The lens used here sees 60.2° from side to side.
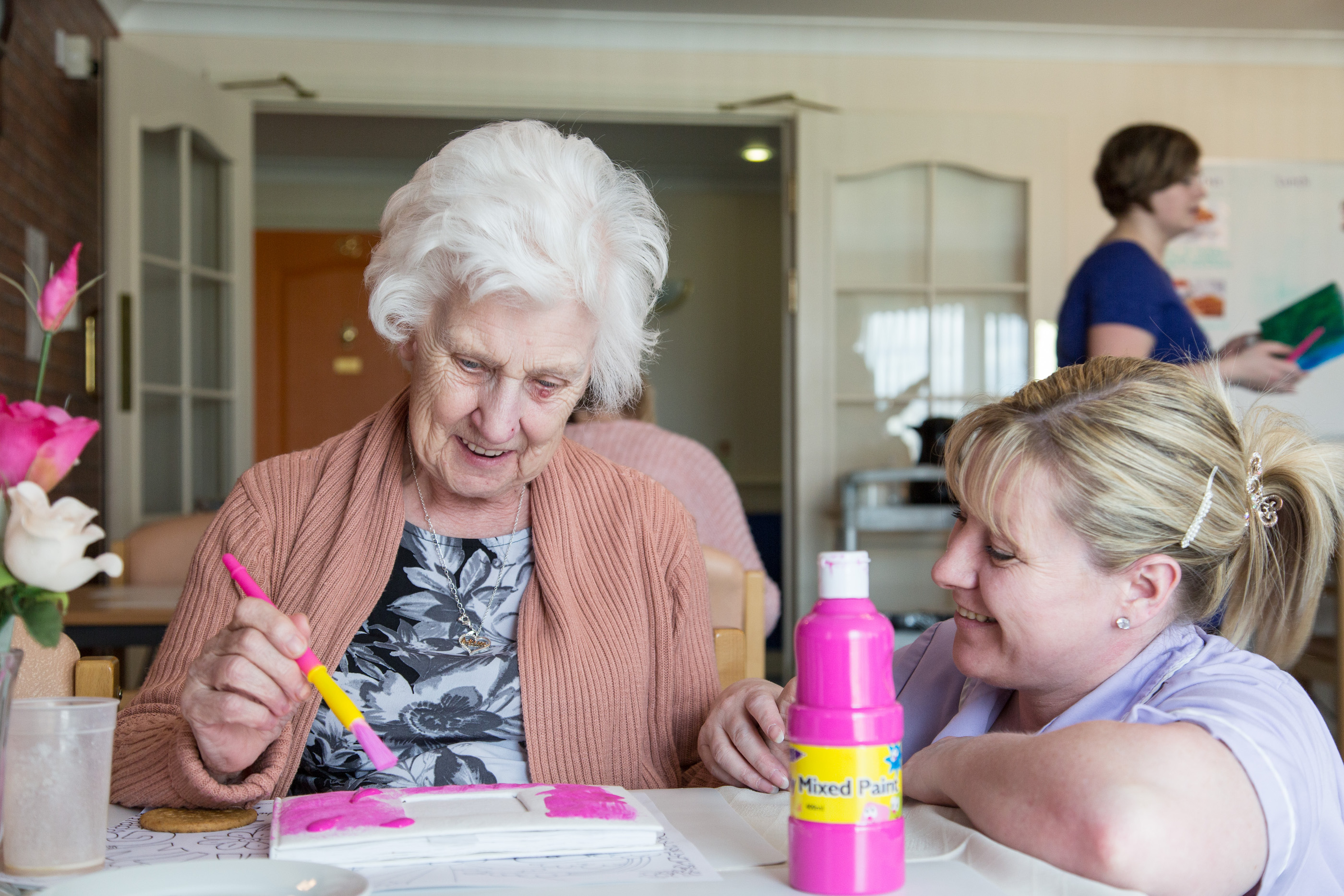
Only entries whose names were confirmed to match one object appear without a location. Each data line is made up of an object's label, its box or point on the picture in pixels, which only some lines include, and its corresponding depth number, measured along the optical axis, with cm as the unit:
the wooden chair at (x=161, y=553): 261
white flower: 61
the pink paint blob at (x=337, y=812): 81
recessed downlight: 614
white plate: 68
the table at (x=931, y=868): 73
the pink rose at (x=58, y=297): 64
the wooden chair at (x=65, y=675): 123
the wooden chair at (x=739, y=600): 203
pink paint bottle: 70
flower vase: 68
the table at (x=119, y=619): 207
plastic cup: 74
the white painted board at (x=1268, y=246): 459
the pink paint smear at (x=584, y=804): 85
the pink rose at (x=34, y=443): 64
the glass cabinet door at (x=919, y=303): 455
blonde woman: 84
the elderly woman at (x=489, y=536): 124
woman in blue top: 248
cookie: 90
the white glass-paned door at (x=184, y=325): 390
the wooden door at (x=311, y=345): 666
